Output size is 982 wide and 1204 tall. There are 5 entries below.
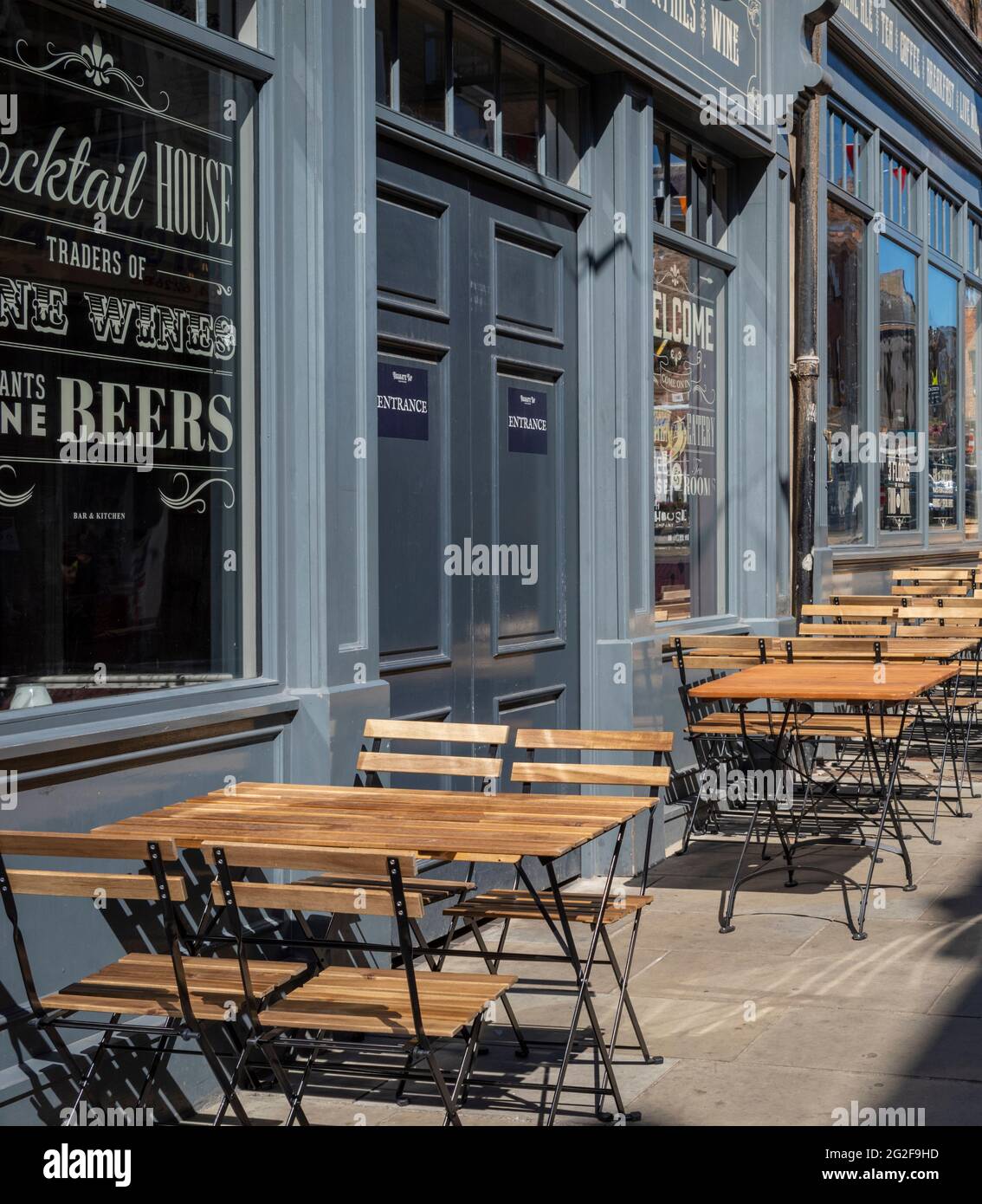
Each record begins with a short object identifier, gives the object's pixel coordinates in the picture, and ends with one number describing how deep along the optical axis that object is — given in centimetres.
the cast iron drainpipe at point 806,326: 1073
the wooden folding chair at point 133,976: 372
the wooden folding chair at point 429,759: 530
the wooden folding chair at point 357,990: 360
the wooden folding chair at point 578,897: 467
